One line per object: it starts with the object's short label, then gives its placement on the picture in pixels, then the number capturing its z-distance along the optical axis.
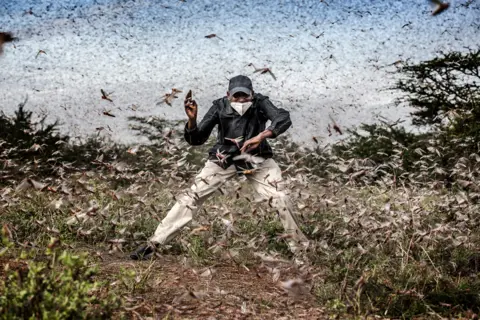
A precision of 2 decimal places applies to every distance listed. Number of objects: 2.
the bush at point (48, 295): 5.83
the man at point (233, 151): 10.80
